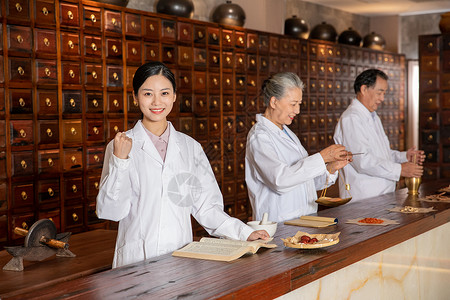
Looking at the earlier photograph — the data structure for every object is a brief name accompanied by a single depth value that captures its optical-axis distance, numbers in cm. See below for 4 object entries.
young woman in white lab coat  232
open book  217
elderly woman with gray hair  300
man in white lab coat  397
